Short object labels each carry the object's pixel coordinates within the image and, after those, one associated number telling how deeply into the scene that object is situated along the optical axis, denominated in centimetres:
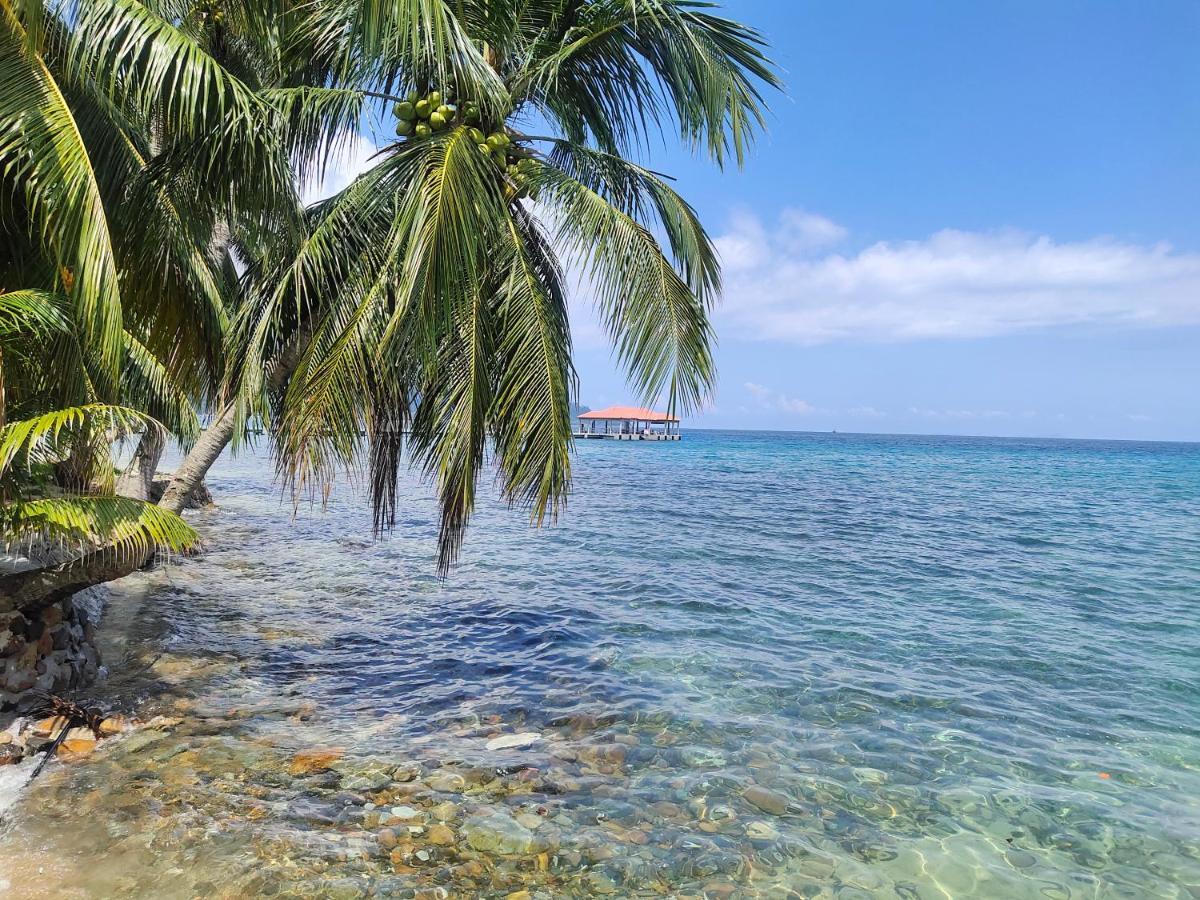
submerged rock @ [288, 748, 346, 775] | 527
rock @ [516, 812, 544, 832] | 473
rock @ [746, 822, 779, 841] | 473
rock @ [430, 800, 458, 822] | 477
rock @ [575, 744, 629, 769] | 571
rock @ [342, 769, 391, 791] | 509
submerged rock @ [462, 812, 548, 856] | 446
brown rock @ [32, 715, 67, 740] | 533
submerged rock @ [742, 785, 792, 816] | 508
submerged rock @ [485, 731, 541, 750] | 595
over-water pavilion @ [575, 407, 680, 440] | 8656
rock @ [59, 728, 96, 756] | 523
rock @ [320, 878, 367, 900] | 388
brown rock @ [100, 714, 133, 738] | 559
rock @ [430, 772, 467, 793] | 515
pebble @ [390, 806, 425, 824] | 470
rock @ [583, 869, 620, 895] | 414
